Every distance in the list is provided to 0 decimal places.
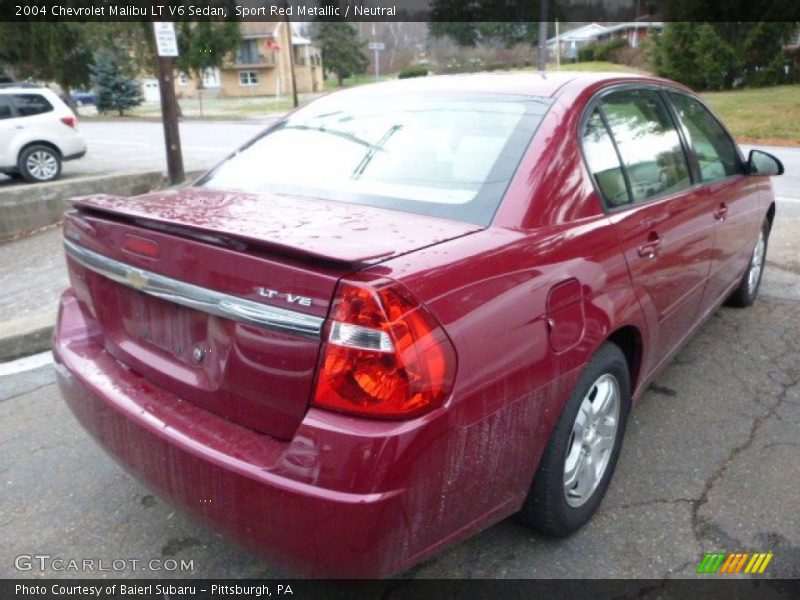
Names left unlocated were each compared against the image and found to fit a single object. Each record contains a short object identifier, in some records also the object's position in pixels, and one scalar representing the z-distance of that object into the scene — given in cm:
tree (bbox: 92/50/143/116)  3972
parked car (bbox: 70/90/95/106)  5813
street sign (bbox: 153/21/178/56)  905
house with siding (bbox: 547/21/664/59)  5756
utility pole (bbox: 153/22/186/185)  912
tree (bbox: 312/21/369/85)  6469
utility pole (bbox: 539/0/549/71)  2285
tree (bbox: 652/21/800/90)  3188
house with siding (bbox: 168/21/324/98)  5672
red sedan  176
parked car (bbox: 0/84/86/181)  1192
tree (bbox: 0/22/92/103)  2973
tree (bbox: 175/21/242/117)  3662
